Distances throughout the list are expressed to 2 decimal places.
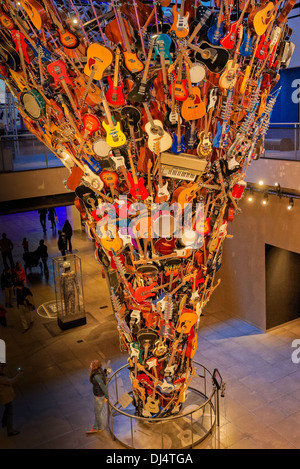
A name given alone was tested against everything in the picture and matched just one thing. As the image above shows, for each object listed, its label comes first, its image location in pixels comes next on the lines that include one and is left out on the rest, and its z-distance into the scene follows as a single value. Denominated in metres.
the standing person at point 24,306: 9.29
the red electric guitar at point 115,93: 4.18
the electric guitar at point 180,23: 3.93
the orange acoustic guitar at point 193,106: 4.20
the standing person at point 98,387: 6.23
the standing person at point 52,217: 17.19
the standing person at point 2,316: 9.21
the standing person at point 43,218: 16.80
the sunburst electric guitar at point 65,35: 3.95
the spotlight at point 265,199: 8.36
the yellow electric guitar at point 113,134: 4.32
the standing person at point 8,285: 10.46
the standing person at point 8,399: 6.37
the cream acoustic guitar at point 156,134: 4.25
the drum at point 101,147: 4.41
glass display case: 9.48
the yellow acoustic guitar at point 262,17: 4.18
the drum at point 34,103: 4.40
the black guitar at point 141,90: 4.09
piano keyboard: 4.37
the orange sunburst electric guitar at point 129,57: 3.99
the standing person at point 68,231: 13.98
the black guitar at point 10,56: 4.28
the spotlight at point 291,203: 7.94
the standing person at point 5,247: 12.07
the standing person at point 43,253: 12.84
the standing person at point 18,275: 10.23
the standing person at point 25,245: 13.08
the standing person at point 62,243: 13.12
